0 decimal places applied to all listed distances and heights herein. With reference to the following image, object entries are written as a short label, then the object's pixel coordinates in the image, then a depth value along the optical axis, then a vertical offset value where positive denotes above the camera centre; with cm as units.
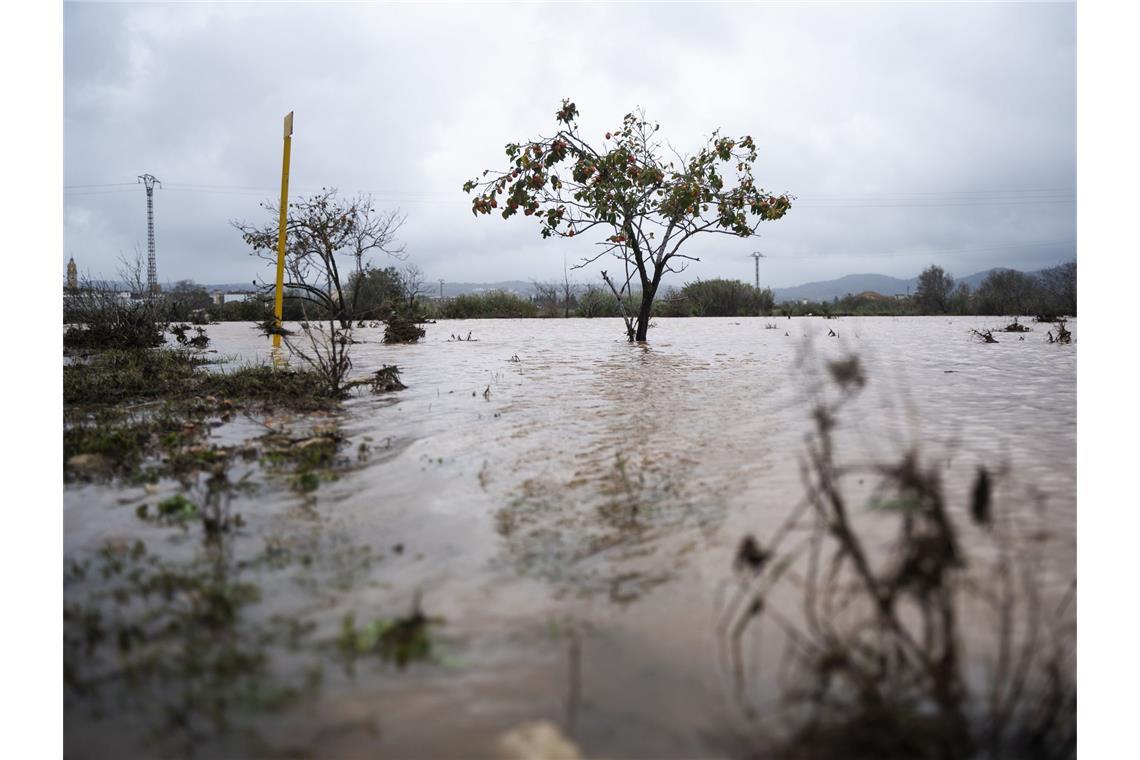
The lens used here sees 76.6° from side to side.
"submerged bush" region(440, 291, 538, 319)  3152 +253
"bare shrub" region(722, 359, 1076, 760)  134 -69
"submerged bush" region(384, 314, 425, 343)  1470 +66
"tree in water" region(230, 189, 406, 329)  1781 +363
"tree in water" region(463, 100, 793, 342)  1199 +302
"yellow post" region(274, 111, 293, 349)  1032 +234
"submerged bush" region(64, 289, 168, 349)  1170 +67
